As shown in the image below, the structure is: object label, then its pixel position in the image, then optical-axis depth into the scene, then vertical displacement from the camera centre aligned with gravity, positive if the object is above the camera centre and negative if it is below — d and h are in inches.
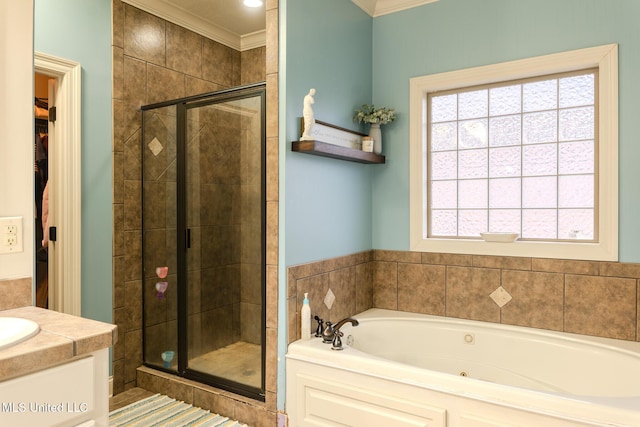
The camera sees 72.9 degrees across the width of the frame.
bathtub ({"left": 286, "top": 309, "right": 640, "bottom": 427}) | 71.1 -34.0
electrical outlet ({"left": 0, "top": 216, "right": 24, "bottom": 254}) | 61.6 -3.7
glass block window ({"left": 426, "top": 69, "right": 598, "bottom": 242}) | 108.7 +13.7
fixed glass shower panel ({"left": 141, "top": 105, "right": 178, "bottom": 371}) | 121.2 -7.9
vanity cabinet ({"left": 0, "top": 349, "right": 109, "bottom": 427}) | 44.0 -20.4
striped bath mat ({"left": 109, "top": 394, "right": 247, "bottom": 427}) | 102.0 -50.3
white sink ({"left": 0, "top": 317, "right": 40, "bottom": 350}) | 46.5 -14.0
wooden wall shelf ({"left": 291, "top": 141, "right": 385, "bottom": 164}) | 95.0 +13.8
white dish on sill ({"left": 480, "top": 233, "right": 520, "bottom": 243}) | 111.7 -7.2
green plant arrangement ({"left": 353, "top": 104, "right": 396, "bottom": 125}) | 121.5 +26.6
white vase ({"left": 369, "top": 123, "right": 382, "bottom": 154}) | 123.9 +21.0
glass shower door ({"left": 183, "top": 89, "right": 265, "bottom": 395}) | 105.2 -7.6
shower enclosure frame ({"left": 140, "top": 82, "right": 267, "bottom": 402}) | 111.2 -7.3
